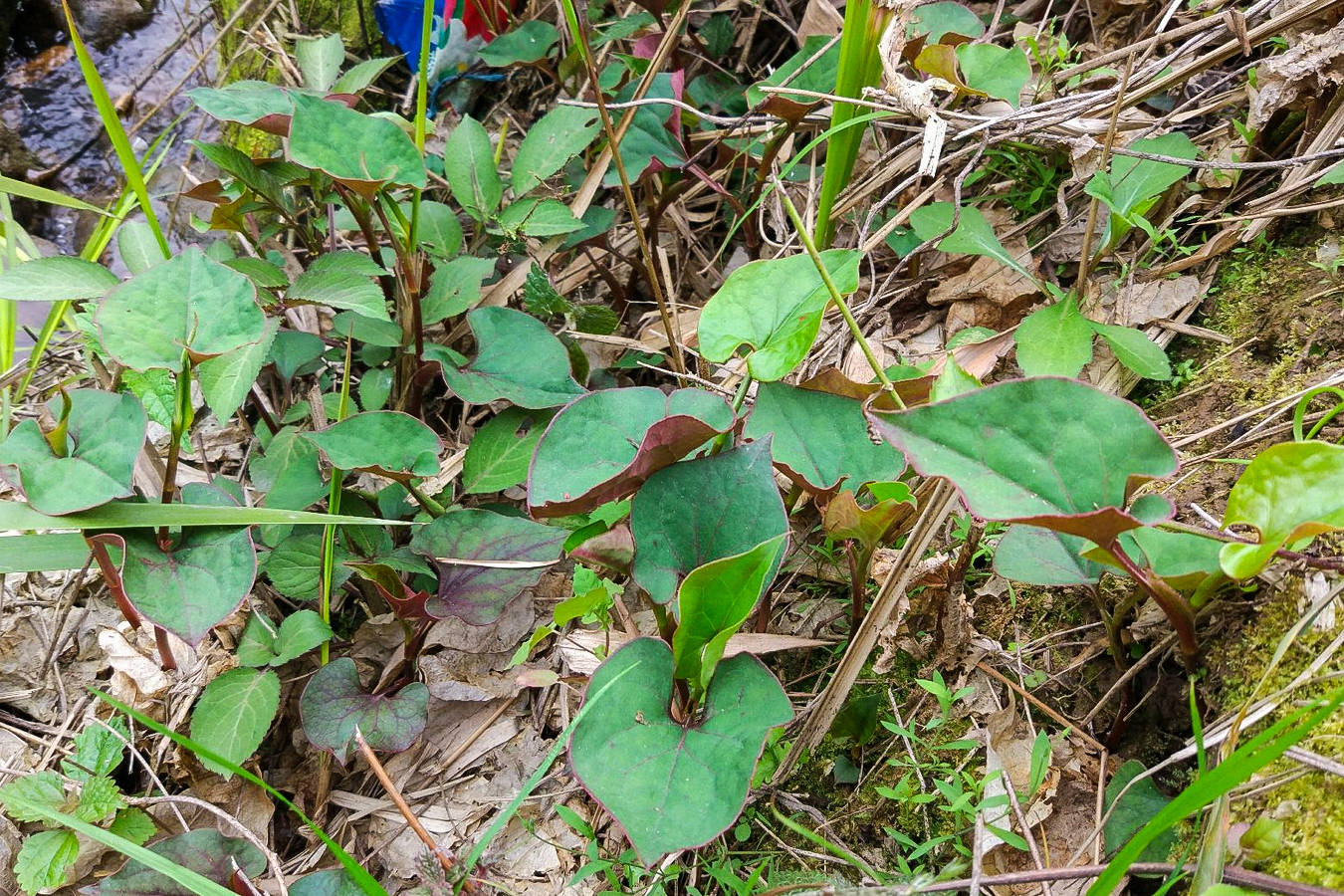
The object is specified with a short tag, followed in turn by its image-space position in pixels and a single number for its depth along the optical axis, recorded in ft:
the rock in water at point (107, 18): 3.68
